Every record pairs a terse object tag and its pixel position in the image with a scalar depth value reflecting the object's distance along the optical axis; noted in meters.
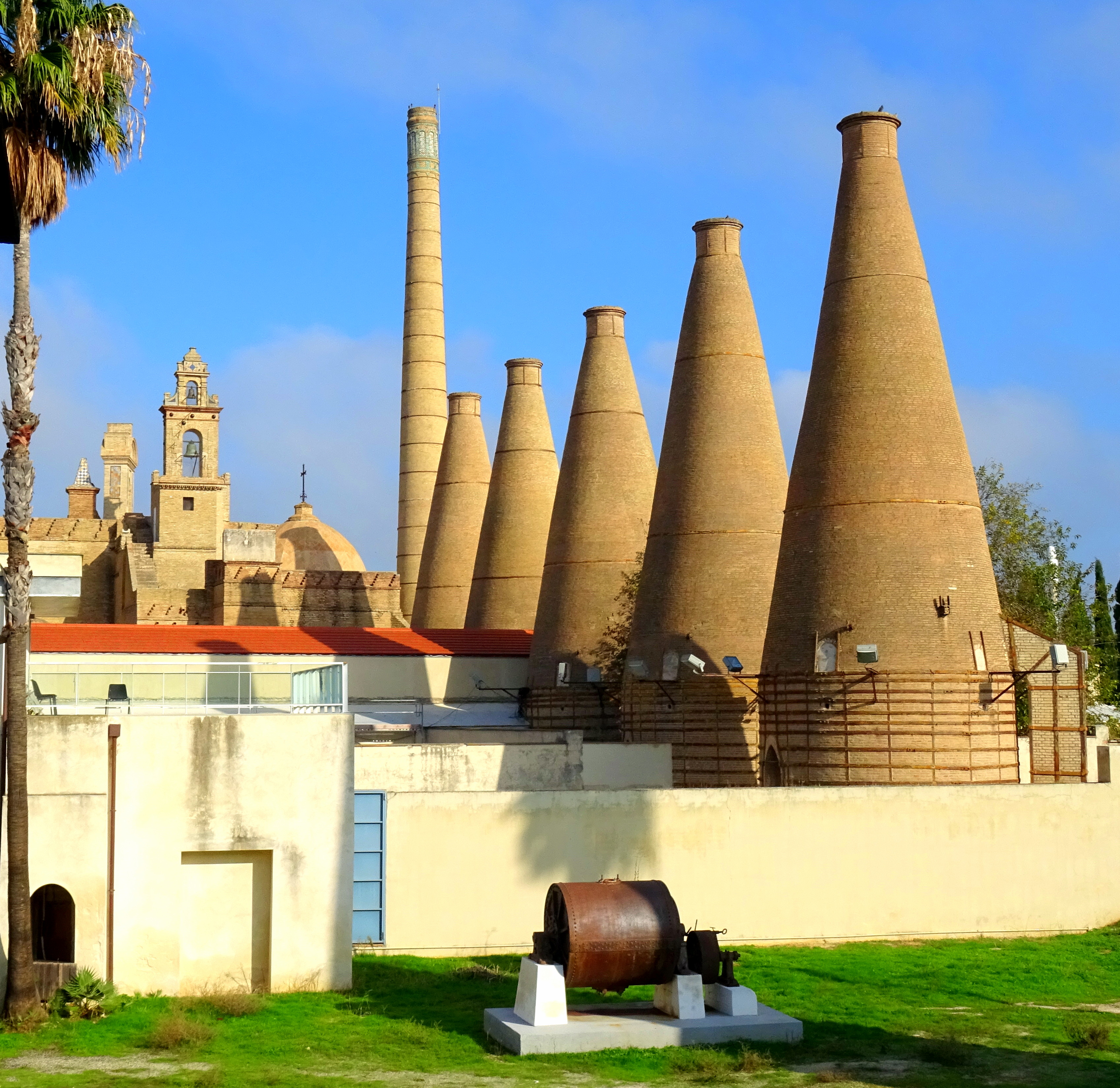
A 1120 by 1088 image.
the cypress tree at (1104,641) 36.81
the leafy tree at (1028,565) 34.94
